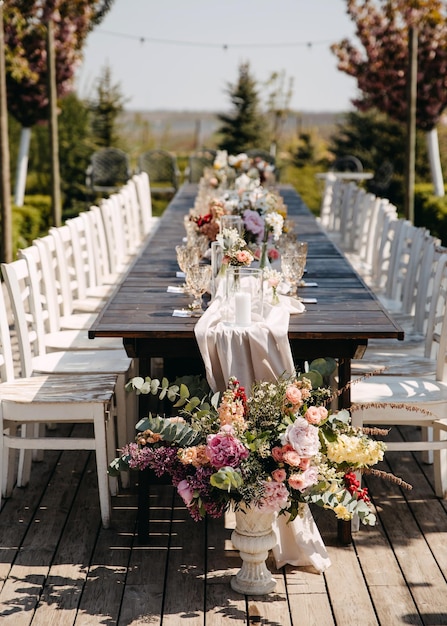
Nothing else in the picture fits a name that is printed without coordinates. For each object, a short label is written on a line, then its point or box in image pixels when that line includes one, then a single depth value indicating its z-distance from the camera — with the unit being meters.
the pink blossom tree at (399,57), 12.37
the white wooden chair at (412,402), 3.88
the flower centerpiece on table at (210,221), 5.22
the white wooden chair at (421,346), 4.38
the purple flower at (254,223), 5.08
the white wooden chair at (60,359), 4.25
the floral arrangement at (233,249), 3.91
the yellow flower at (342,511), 3.26
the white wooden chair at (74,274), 5.26
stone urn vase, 3.39
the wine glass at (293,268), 4.32
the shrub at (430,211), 10.76
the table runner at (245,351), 3.63
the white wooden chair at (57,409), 3.88
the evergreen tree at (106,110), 15.90
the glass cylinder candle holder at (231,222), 4.95
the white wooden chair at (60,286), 4.86
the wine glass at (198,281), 4.05
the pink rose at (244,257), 3.89
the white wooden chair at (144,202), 9.27
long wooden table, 3.69
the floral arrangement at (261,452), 3.20
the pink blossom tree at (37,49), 11.84
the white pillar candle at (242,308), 3.71
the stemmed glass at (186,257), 4.27
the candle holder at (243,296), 3.73
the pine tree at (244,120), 17.69
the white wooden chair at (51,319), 4.57
